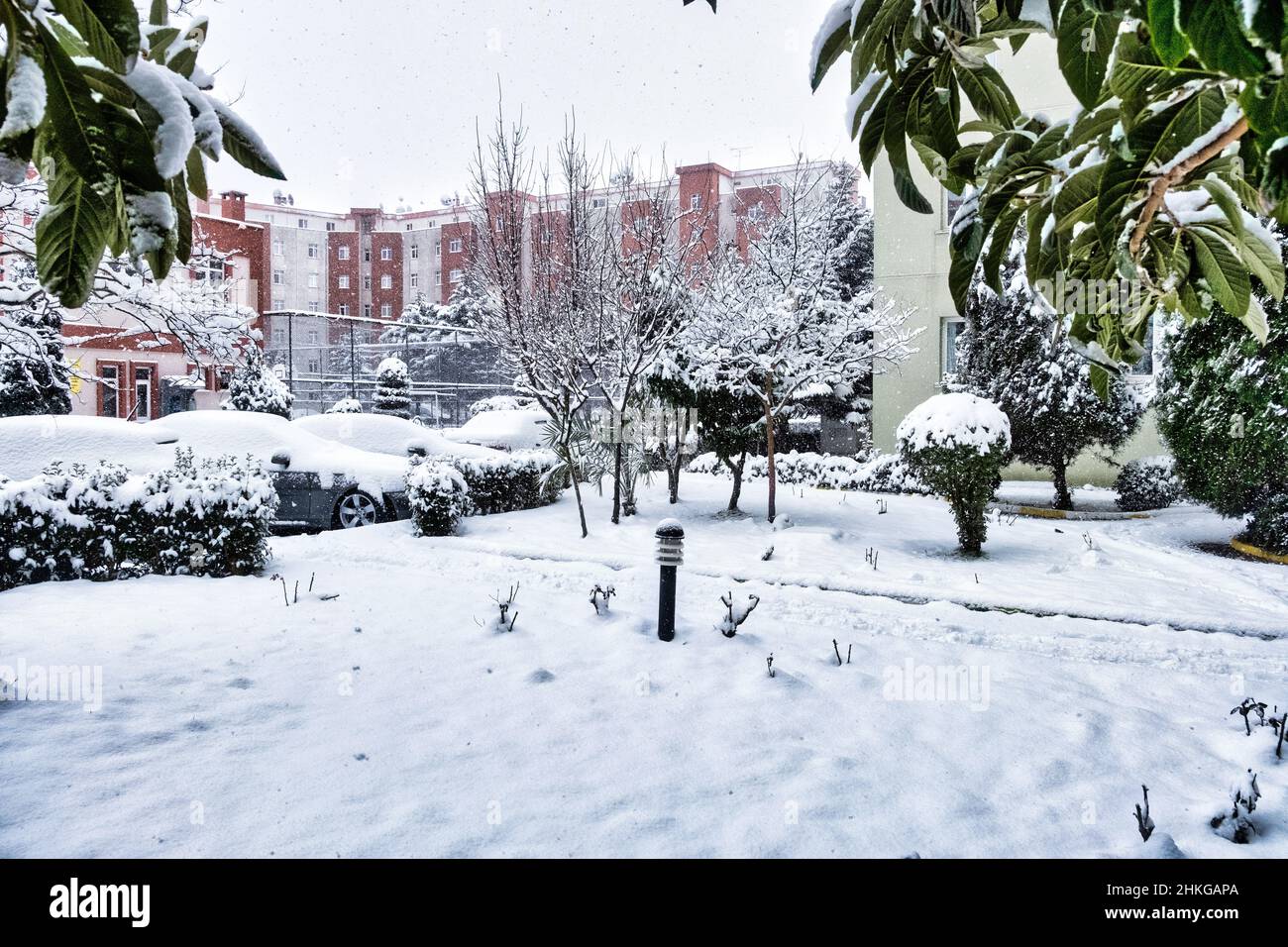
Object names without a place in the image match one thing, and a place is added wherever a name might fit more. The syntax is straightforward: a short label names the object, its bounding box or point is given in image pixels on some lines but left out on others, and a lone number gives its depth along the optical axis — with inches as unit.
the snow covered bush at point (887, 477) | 603.2
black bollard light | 206.8
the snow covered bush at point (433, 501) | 369.4
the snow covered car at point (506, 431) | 596.7
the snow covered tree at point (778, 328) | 425.1
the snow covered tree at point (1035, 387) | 488.4
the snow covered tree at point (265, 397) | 721.0
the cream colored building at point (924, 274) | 641.6
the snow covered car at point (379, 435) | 458.6
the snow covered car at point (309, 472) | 390.6
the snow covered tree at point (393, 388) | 902.4
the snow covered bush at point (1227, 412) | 311.0
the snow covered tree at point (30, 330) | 216.8
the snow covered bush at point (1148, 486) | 517.0
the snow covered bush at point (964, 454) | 336.2
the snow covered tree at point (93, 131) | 38.8
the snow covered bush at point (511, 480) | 432.8
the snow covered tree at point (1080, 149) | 51.4
